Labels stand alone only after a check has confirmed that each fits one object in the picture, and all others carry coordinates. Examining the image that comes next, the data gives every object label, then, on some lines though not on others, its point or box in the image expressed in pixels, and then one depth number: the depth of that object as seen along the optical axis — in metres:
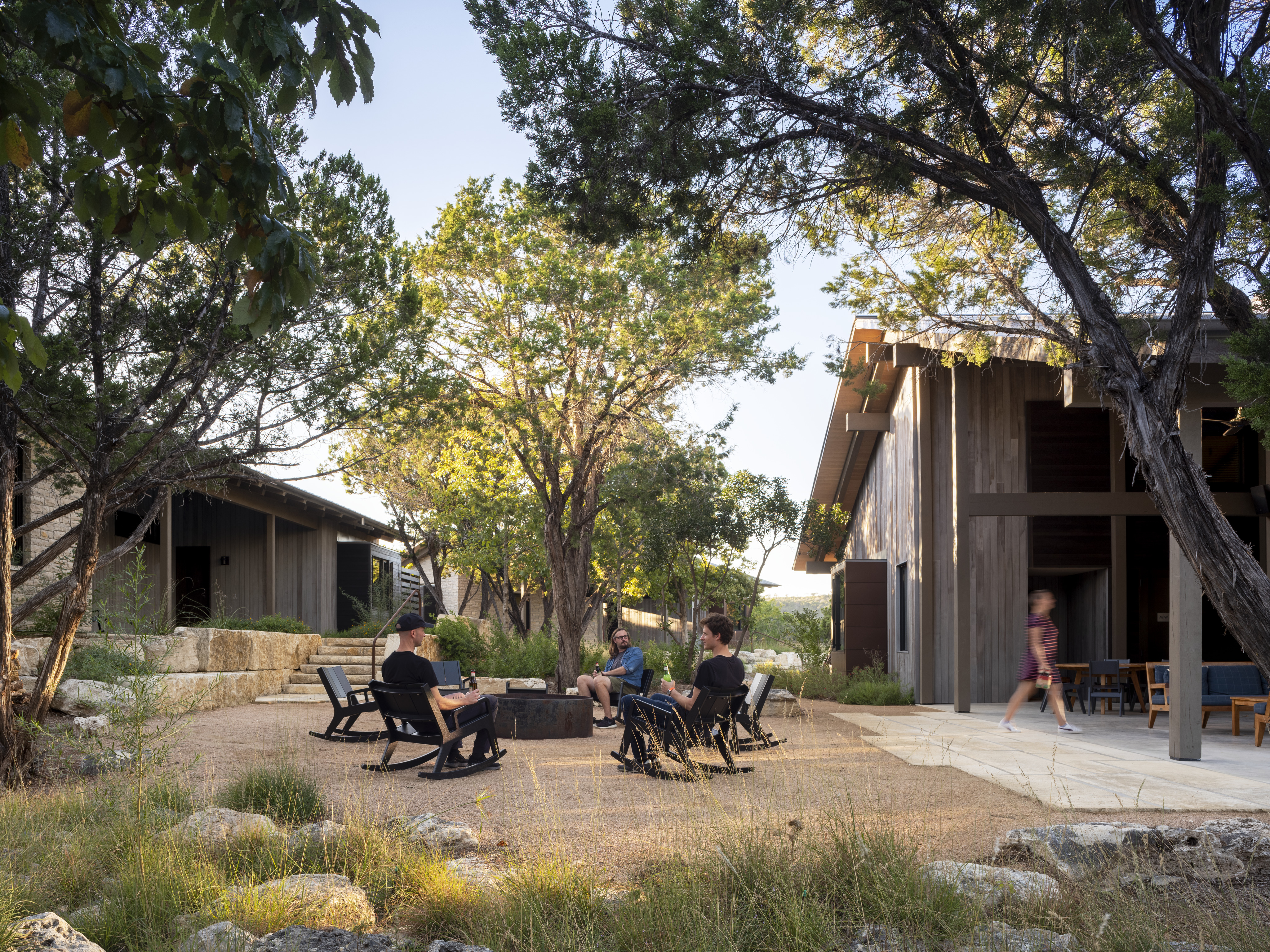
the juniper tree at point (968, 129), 5.27
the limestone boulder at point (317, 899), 3.79
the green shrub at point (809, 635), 21.02
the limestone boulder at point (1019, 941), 3.22
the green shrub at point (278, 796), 5.60
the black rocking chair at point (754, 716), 8.05
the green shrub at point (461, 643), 18.08
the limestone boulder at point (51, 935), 3.36
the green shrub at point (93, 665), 9.70
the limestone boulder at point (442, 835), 4.88
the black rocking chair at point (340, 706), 9.55
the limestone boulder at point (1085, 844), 4.12
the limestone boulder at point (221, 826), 4.61
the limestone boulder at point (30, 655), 10.41
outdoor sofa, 9.63
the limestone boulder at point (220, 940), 3.36
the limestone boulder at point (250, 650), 13.34
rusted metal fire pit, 10.16
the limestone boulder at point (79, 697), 9.52
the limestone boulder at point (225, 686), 11.70
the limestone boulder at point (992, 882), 3.75
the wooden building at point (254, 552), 18.41
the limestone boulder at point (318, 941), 3.37
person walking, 10.21
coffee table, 9.14
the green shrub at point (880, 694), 15.21
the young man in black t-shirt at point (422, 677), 7.57
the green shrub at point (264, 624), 14.61
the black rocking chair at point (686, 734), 7.05
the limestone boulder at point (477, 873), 4.15
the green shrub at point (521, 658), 16.91
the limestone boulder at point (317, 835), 4.63
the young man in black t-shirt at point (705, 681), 7.27
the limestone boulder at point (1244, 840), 4.40
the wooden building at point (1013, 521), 13.12
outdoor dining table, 12.72
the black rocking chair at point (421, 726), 7.51
